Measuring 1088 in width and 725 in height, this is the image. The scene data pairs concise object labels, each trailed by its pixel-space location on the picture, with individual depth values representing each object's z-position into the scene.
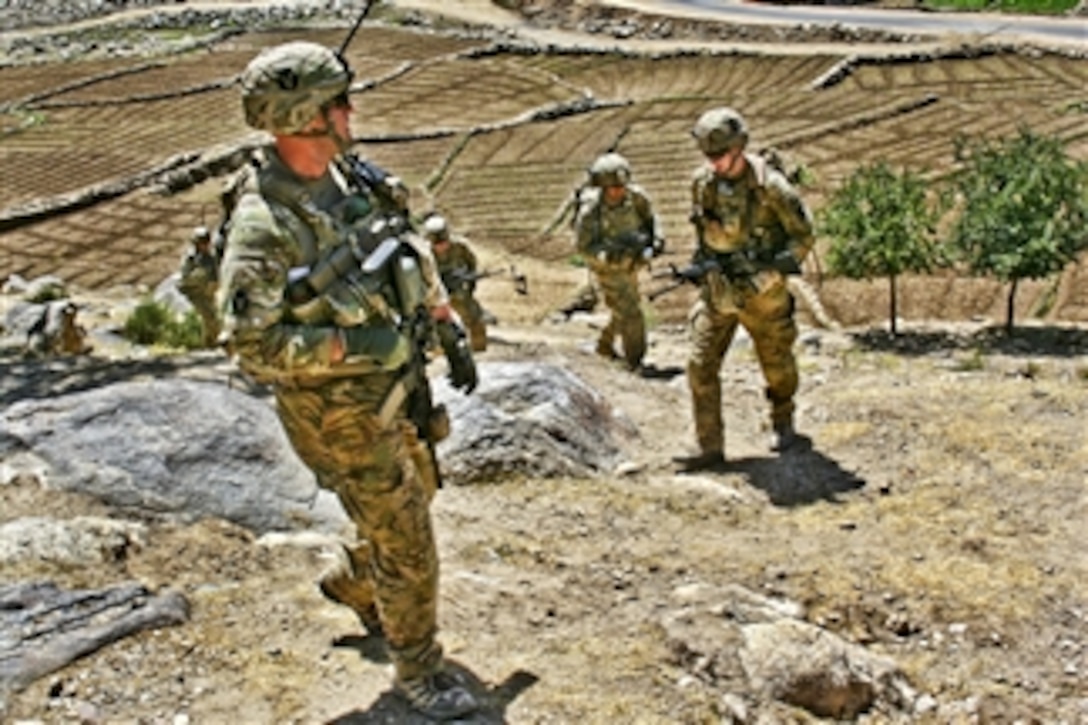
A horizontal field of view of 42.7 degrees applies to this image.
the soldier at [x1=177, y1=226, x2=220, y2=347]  15.05
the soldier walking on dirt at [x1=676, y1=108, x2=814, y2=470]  8.34
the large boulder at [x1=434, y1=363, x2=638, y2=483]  8.48
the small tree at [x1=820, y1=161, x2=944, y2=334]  14.41
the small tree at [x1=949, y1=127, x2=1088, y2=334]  13.59
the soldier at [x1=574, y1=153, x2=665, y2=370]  12.26
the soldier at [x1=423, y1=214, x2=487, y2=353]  13.48
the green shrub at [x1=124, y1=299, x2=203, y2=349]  15.55
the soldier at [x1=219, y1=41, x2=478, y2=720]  4.71
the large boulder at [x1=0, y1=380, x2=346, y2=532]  7.16
